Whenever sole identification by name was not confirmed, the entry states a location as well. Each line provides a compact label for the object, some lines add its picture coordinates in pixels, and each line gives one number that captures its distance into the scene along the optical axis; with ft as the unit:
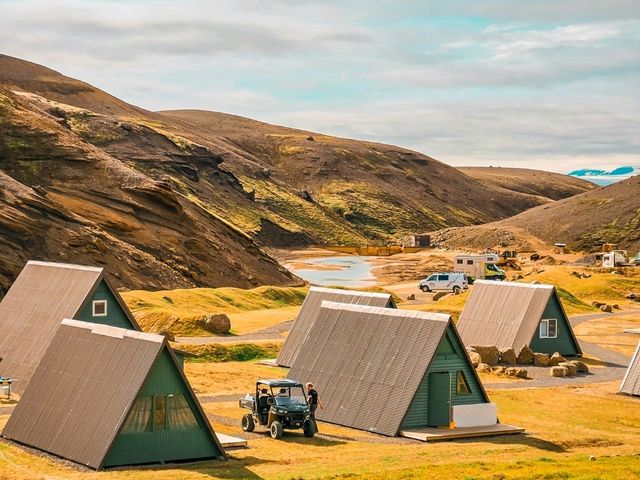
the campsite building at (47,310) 172.24
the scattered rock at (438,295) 351.58
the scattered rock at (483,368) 208.09
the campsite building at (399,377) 146.20
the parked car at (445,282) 392.88
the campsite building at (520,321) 230.27
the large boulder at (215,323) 246.88
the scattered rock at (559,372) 207.82
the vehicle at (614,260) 487.20
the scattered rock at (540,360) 221.25
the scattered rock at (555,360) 221.66
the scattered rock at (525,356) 220.84
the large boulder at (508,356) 218.79
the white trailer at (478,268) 420.77
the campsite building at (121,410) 117.19
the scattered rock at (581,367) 212.76
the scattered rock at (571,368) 209.26
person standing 138.92
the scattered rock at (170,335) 221.93
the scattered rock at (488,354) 214.28
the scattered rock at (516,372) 202.78
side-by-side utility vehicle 137.59
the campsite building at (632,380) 183.73
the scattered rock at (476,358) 211.82
